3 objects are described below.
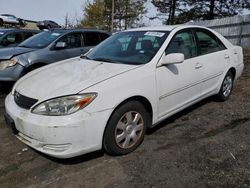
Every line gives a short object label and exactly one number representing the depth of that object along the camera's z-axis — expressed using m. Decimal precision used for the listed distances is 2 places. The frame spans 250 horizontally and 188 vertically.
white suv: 22.21
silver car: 4.09
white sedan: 2.00
